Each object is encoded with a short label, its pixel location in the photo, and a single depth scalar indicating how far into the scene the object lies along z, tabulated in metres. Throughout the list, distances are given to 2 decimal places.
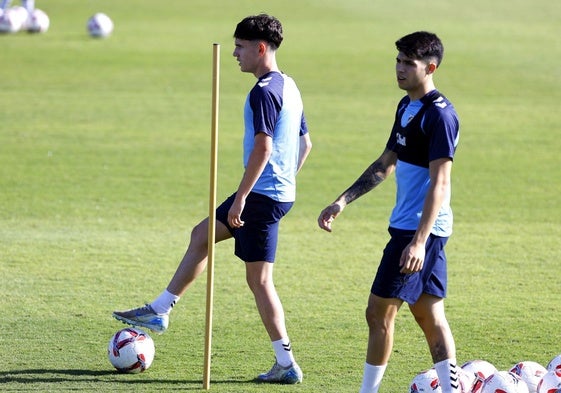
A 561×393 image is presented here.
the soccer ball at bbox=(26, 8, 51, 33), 61.97
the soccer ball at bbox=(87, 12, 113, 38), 60.19
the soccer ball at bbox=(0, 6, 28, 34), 60.59
